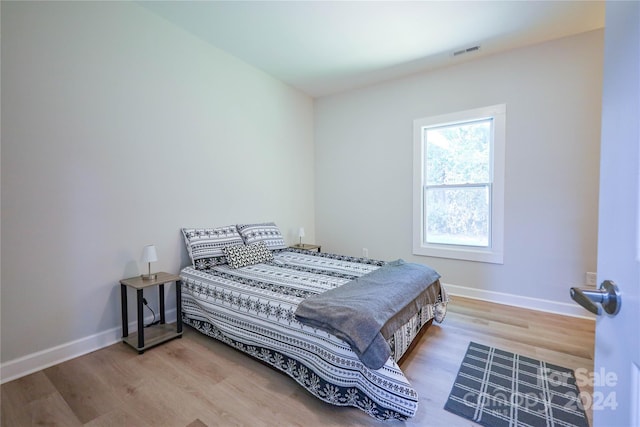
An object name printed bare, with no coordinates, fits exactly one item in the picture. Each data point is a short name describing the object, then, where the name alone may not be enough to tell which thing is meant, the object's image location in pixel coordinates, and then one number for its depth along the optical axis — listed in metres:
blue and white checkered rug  1.52
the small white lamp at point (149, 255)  2.27
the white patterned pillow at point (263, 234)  3.22
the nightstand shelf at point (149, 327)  2.15
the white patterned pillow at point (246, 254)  2.77
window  3.14
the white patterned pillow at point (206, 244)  2.71
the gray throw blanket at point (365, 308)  1.49
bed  1.54
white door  0.53
